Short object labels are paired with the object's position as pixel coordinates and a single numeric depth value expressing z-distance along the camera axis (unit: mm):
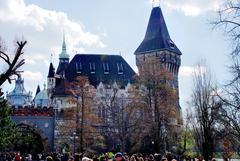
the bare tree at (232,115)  14625
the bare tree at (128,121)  48125
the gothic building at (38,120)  58094
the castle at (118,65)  77688
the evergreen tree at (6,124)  29719
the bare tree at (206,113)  27725
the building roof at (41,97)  103725
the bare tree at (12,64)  27064
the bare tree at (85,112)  49584
